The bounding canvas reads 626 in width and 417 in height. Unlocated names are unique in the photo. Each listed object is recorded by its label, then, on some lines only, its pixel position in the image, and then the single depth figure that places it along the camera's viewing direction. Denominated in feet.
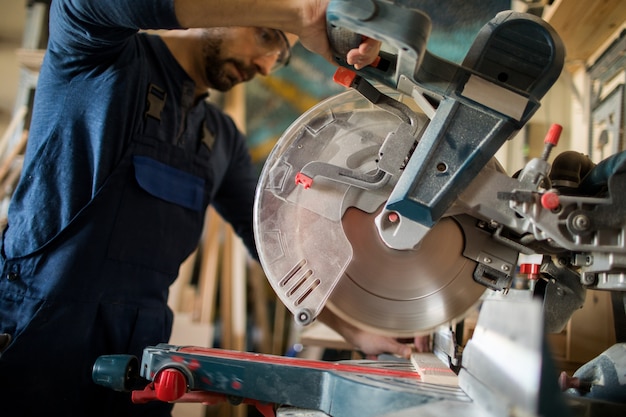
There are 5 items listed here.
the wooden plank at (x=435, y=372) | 2.93
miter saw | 2.56
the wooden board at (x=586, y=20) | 4.72
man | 3.60
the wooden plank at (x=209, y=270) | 10.23
